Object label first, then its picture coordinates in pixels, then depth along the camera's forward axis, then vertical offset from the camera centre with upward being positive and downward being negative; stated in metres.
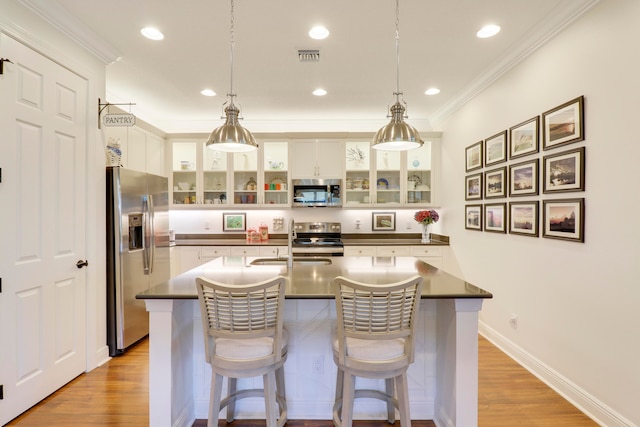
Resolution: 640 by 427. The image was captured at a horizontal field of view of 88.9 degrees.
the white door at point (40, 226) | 2.06 -0.09
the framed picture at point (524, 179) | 2.67 +0.30
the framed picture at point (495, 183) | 3.13 +0.30
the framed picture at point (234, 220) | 5.15 -0.11
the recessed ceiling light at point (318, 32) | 2.57 +1.46
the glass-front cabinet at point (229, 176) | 4.83 +0.56
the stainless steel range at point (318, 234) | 4.86 -0.32
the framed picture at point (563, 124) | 2.22 +0.65
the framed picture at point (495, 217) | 3.13 -0.04
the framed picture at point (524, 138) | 2.67 +0.65
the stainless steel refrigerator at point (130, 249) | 2.96 -0.35
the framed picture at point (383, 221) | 5.12 -0.12
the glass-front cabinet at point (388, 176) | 4.83 +0.56
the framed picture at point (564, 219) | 2.22 -0.05
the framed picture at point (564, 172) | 2.22 +0.30
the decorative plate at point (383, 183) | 4.88 +0.45
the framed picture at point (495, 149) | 3.13 +0.65
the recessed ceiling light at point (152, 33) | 2.59 +1.46
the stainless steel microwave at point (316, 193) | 4.81 +0.30
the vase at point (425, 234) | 4.74 -0.31
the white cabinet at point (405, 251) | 4.48 -0.54
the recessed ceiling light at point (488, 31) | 2.55 +1.46
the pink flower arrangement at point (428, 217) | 4.64 -0.06
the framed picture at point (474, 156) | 3.59 +0.65
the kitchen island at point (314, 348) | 1.80 -0.82
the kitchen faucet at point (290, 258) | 2.46 -0.34
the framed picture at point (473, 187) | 3.59 +0.30
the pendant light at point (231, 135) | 2.09 +0.51
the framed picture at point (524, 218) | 2.67 -0.04
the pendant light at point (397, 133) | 2.03 +0.50
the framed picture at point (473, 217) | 3.61 -0.05
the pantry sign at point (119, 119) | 2.78 +0.81
